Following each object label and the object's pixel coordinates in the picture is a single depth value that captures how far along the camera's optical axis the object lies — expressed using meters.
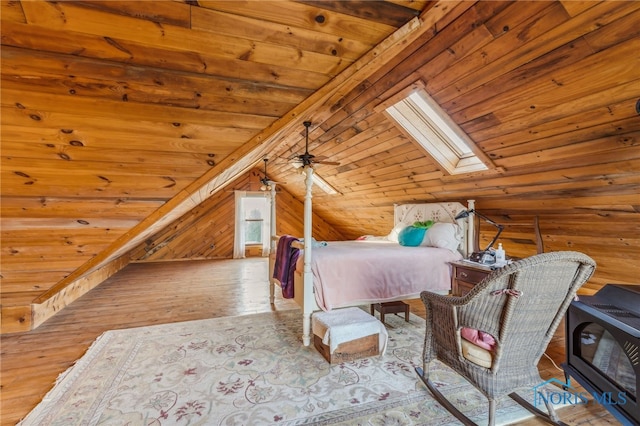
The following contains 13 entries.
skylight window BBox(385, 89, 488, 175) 2.91
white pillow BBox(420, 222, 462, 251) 3.50
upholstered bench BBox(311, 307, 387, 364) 2.24
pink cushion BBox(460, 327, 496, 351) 1.51
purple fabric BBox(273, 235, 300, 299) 3.09
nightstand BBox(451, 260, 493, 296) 2.75
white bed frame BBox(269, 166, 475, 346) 2.62
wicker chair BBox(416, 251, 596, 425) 1.35
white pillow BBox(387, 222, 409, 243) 4.31
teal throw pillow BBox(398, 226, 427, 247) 3.70
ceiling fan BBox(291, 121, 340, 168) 2.99
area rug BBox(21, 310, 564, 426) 1.69
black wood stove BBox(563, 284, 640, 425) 1.37
